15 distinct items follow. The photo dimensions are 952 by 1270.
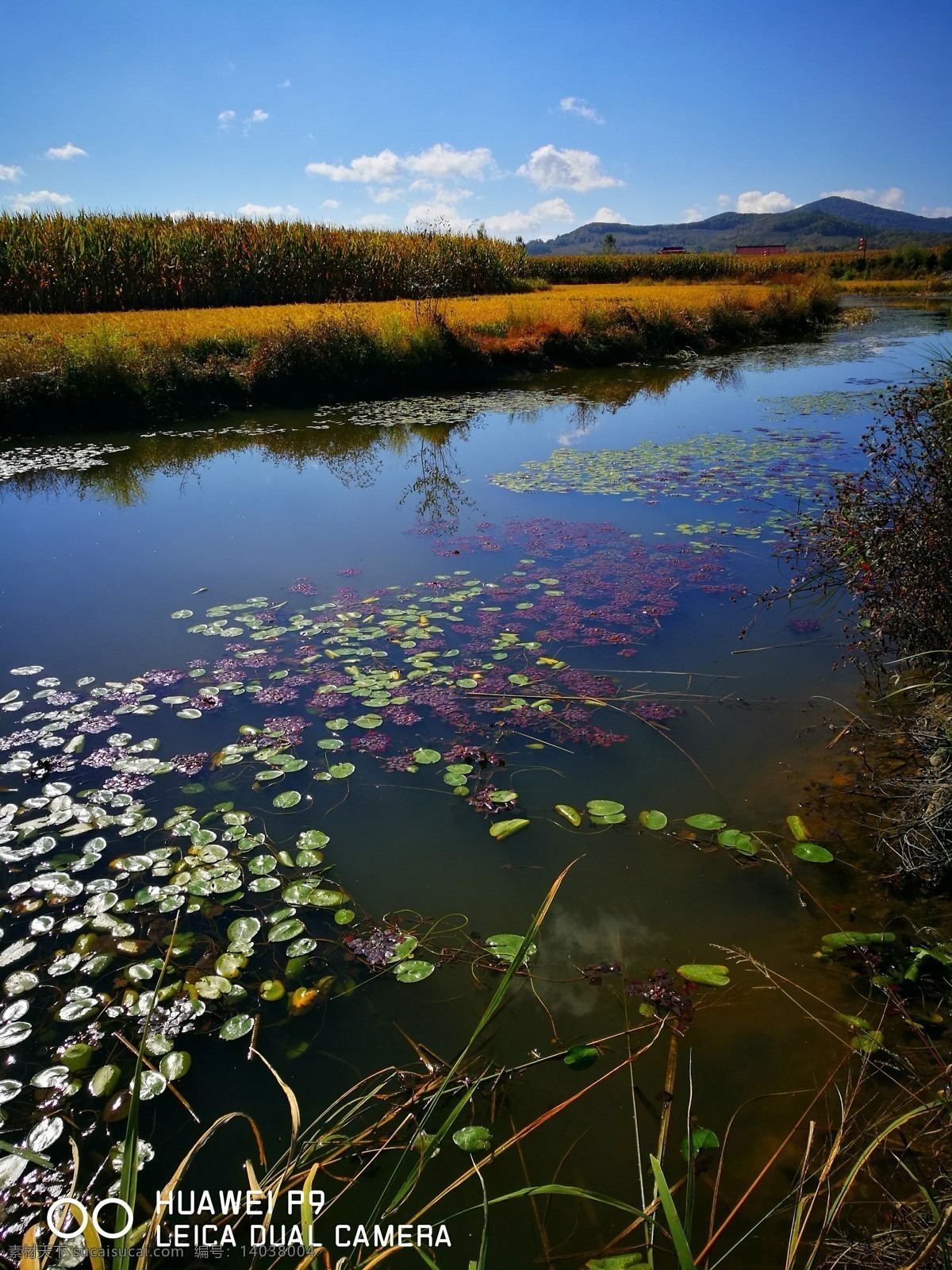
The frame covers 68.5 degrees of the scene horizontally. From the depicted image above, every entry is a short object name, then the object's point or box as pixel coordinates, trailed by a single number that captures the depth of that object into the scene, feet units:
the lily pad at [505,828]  8.13
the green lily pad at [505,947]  6.66
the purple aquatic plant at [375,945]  6.72
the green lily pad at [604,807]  8.39
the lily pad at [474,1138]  5.10
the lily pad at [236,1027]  6.01
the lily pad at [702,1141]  5.03
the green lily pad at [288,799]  8.66
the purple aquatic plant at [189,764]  9.26
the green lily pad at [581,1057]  5.75
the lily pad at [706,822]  8.11
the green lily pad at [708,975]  6.34
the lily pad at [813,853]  7.57
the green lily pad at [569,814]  8.31
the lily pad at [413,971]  6.48
